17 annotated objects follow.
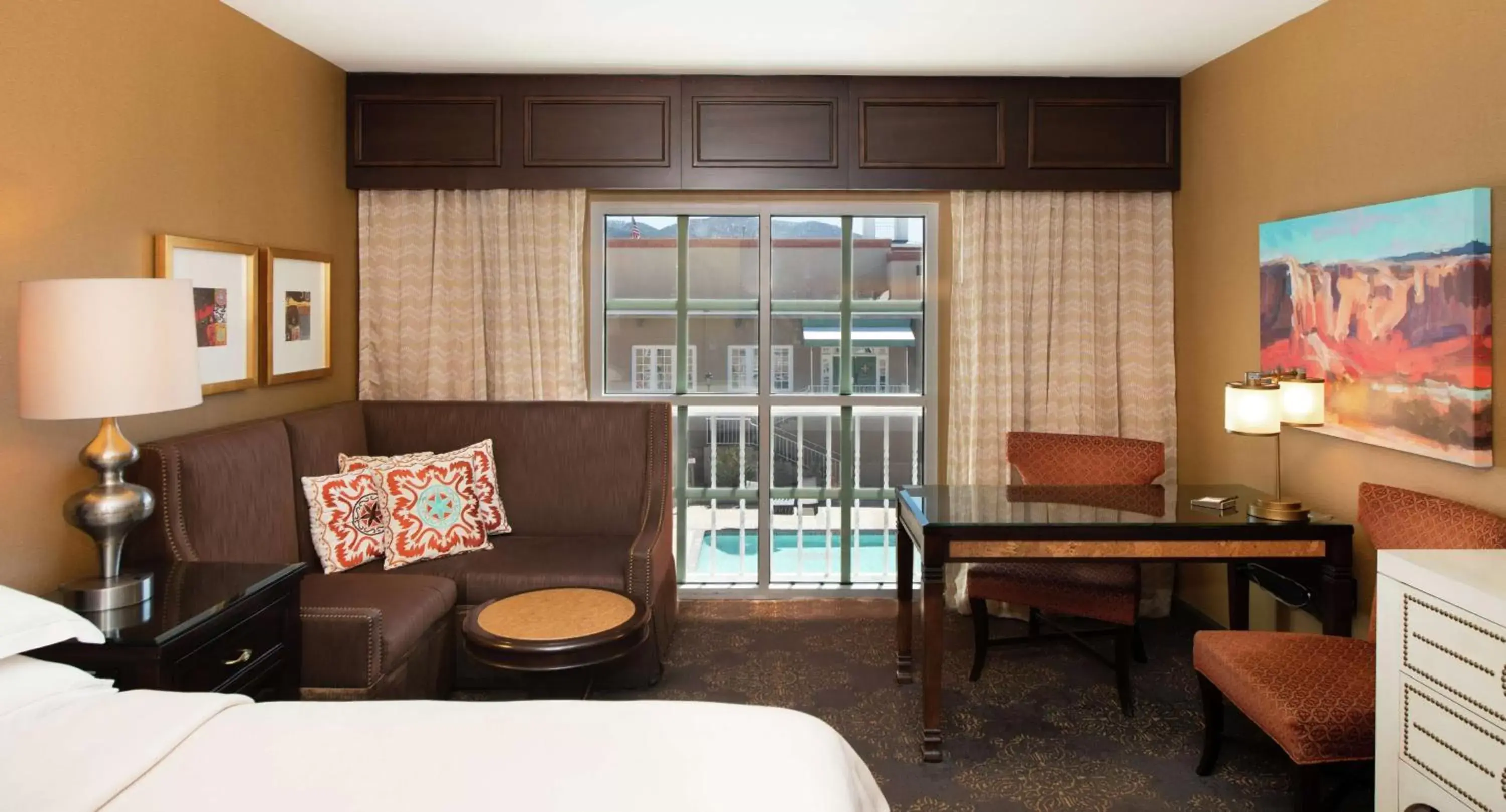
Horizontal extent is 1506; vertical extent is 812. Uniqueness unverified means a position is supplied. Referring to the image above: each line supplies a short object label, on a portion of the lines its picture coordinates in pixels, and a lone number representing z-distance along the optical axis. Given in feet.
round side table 8.84
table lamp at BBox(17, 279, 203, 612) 7.44
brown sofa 9.14
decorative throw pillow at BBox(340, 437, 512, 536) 12.68
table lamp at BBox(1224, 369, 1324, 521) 10.17
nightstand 6.90
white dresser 6.22
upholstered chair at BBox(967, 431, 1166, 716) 11.01
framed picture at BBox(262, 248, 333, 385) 12.03
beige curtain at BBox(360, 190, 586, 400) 14.35
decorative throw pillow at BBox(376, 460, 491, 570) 11.58
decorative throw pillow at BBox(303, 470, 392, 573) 11.14
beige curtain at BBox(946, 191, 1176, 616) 14.33
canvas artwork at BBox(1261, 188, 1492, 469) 8.58
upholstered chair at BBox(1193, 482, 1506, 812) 7.61
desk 9.42
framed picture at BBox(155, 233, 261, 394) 10.37
